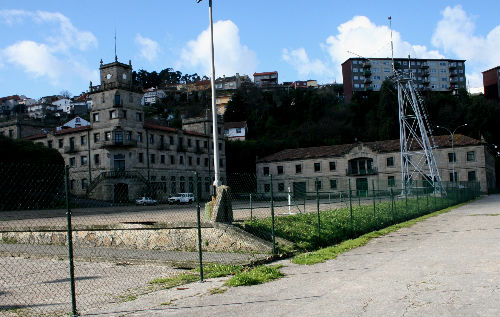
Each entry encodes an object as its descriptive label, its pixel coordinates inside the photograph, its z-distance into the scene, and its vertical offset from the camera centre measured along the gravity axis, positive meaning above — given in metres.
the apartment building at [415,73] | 117.12 +26.91
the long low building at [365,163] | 65.50 +2.09
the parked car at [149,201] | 18.16 -0.66
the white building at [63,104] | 138.38 +26.32
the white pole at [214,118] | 13.95 +2.13
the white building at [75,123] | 84.27 +12.27
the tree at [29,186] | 8.63 +0.09
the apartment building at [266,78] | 155.12 +35.60
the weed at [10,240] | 14.81 -1.59
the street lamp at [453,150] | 61.84 +3.21
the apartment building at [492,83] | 110.00 +21.75
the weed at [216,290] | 7.76 -1.86
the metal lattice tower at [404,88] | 43.56 +8.38
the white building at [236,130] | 95.06 +10.81
